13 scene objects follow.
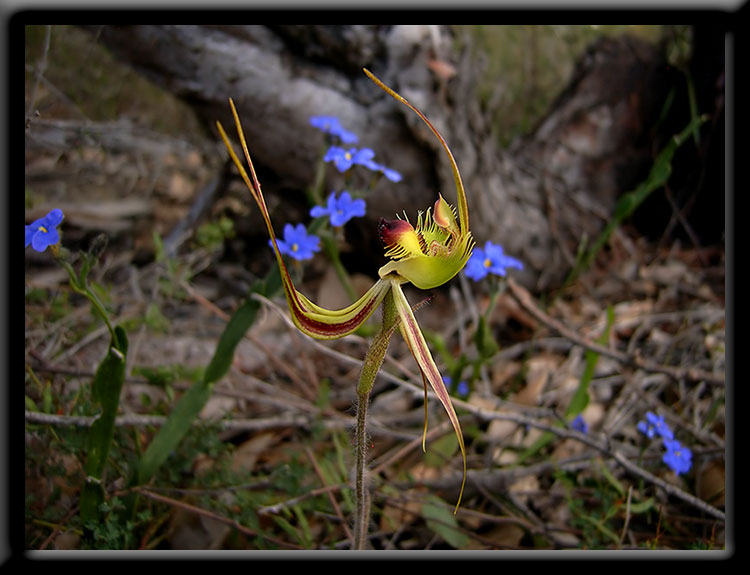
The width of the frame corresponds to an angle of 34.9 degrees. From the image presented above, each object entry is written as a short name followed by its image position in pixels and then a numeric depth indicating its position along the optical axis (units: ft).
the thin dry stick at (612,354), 1.17
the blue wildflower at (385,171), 1.07
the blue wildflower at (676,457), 1.05
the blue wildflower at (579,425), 1.14
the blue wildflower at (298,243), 1.07
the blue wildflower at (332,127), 1.10
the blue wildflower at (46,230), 0.96
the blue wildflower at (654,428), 1.08
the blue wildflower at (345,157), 1.07
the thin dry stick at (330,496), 1.05
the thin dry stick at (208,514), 1.01
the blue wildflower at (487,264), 1.12
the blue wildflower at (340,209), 1.07
